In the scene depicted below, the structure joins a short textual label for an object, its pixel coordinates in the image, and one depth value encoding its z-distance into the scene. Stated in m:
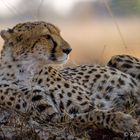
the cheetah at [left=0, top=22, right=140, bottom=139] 12.93
